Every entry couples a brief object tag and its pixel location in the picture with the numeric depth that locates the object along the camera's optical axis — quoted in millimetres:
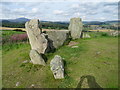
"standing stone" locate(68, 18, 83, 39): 14148
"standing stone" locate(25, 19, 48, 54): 8384
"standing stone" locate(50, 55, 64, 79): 5423
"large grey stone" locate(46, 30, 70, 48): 10008
